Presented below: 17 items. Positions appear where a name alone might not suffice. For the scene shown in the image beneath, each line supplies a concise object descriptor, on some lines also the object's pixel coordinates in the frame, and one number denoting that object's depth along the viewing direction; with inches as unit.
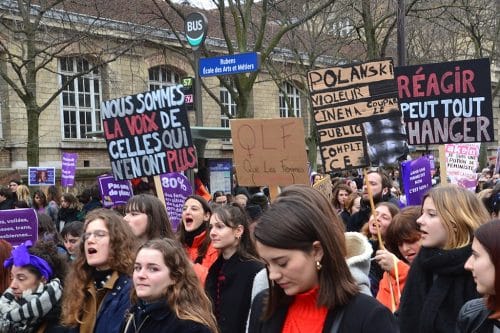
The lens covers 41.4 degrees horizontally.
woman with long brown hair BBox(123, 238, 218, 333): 124.3
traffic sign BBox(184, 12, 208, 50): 420.5
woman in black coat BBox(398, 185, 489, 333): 132.7
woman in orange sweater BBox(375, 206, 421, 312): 164.6
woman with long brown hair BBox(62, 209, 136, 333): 144.5
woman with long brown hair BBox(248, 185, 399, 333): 87.0
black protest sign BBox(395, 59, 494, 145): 269.7
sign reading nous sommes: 267.1
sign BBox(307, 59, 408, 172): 219.0
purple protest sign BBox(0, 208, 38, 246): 233.6
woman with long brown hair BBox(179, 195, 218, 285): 214.7
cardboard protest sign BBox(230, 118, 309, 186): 257.9
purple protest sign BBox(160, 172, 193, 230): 282.8
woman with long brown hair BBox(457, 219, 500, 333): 107.6
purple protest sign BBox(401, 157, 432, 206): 296.5
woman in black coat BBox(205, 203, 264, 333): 175.9
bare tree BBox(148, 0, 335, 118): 634.2
